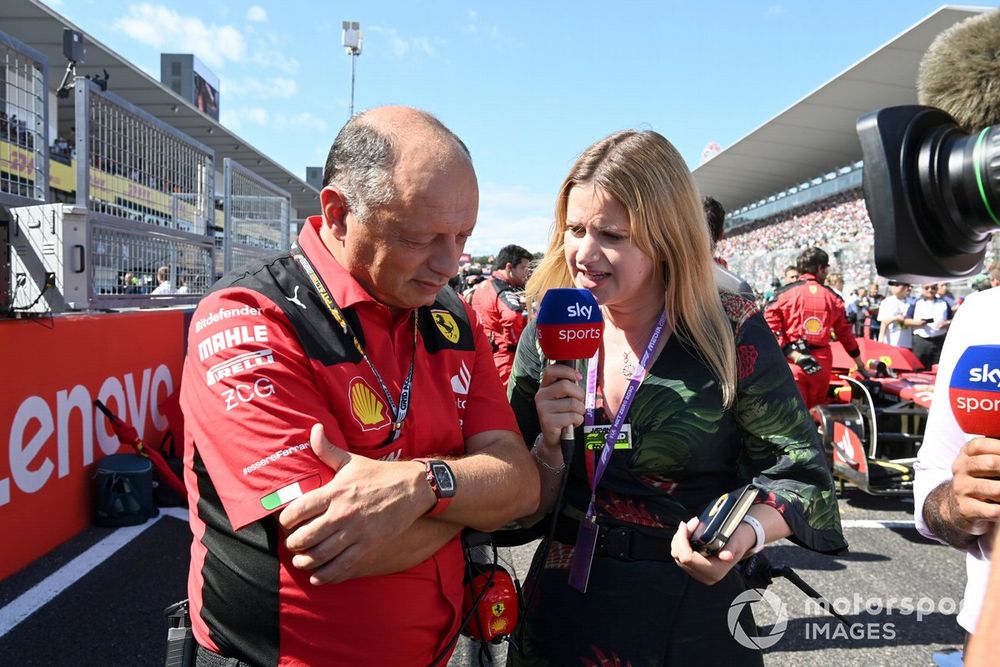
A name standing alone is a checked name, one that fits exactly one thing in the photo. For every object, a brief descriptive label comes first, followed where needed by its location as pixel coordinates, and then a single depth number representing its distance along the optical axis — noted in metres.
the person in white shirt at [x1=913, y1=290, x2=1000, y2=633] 1.35
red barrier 3.66
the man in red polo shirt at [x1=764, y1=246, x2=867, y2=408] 6.15
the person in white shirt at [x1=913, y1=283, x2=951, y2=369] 11.02
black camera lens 0.99
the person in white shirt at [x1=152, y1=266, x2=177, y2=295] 6.34
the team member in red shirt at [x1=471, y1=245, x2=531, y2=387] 6.46
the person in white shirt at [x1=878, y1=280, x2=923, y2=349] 11.29
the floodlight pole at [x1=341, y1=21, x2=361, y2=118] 24.69
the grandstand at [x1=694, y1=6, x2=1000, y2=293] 19.14
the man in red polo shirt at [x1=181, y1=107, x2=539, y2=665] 1.29
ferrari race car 5.20
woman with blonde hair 1.59
